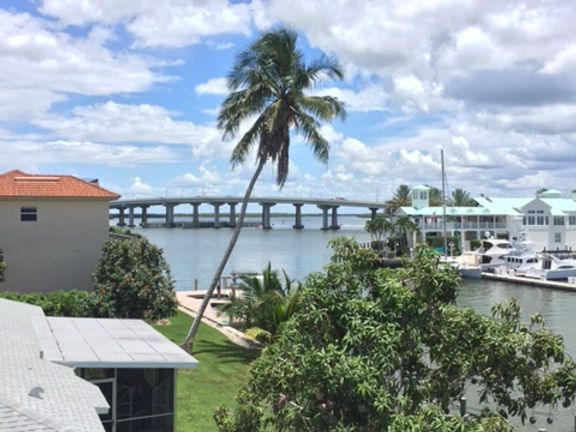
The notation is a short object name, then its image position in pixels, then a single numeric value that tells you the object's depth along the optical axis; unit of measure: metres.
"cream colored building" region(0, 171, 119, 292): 29.68
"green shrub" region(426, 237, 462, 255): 82.56
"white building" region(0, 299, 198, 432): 7.99
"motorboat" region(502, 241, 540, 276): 63.47
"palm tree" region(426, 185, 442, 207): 115.36
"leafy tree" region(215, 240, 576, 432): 7.58
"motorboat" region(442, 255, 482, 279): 63.84
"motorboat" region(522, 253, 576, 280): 58.12
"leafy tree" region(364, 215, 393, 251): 80.00
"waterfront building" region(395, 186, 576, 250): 85.06
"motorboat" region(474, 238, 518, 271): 67.69
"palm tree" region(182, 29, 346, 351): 22.41
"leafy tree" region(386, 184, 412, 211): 112.68
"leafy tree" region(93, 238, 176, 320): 25.05
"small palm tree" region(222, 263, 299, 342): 23.05
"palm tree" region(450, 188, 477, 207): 123.47
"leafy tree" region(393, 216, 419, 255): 82.50
